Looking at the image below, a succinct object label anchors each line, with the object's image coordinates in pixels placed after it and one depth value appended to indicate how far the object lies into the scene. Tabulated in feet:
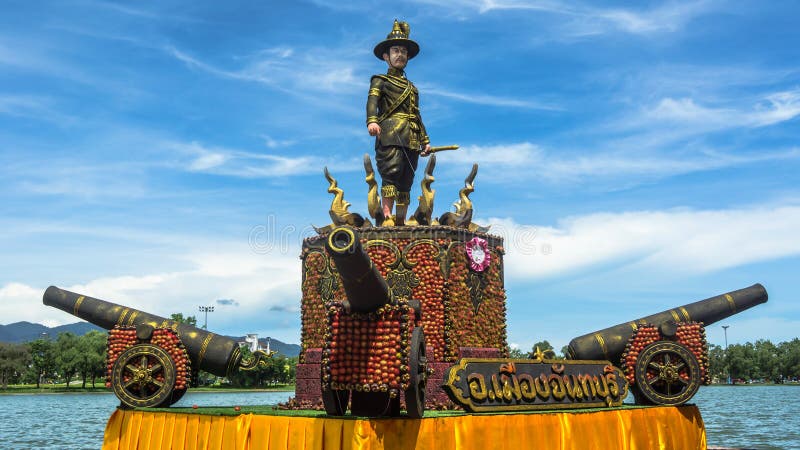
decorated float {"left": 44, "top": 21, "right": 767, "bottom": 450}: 36.35
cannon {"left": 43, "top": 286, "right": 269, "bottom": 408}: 47.80
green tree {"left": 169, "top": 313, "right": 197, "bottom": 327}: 230.27
